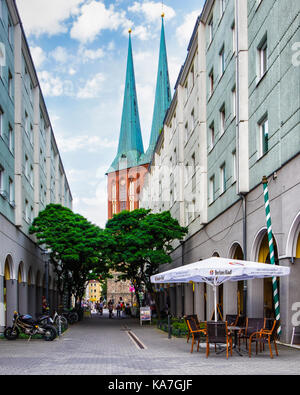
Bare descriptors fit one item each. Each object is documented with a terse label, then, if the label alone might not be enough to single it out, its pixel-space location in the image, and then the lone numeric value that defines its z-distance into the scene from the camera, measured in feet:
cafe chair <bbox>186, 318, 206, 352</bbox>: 53.09
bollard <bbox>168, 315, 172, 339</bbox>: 71.28
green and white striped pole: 54.75
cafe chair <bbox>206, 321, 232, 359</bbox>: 46.85
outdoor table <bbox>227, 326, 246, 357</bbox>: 49.17
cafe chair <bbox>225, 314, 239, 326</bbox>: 58.98
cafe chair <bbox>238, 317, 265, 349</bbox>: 49.34
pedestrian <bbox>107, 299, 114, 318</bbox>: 178.61
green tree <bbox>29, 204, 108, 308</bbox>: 117.08
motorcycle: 68.80
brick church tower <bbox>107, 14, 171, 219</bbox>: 288.92
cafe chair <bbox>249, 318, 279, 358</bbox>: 47.55
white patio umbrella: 47.88
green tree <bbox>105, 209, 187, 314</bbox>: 121.49
